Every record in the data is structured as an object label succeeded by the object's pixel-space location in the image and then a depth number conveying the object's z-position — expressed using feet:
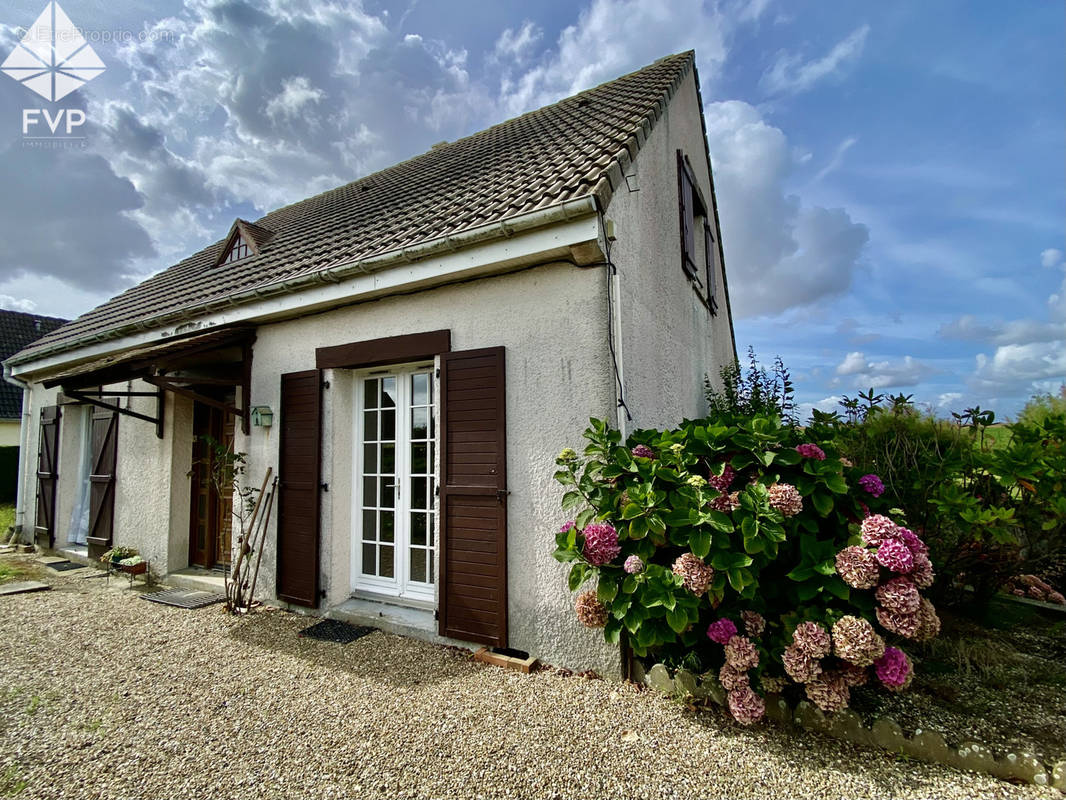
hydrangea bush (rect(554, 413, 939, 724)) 8.52
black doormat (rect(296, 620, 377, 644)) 14.19
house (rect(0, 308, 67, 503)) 49.01
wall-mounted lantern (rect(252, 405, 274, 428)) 17.80
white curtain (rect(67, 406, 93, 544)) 27.20
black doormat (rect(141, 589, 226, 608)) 17.79
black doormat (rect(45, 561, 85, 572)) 24.24
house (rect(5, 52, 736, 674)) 12.51
